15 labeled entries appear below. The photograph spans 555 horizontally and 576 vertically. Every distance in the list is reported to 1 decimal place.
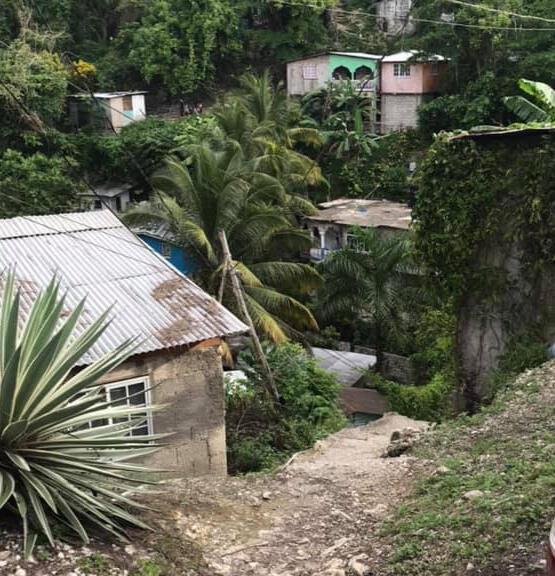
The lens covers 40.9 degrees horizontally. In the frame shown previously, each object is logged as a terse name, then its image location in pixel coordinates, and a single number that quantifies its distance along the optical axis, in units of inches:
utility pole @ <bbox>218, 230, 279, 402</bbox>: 481.7
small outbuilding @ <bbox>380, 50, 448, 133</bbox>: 1230.9
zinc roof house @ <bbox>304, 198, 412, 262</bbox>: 948.9
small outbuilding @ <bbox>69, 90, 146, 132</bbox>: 1244.5
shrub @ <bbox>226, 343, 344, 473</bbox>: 450.0
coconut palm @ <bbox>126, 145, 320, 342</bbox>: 614.5
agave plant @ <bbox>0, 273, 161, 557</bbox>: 189.8
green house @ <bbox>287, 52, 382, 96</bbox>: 1280.8
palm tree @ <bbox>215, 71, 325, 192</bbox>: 900.0
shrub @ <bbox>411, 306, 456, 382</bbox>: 467.2
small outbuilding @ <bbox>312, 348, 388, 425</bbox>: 636.1
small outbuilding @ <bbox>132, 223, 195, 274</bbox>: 664.4
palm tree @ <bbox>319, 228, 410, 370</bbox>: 742.5
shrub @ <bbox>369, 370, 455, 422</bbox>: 563.8
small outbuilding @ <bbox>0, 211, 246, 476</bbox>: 361.1
